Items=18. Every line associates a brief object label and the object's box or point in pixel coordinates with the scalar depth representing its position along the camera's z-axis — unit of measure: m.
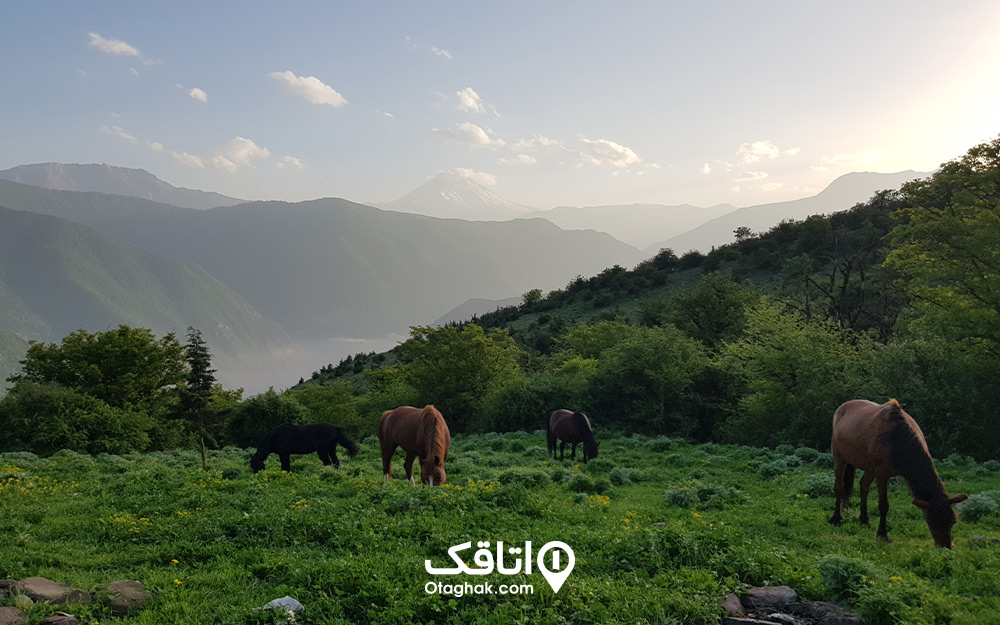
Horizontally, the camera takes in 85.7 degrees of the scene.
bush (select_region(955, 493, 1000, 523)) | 11.23
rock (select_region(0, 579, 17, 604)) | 6.79
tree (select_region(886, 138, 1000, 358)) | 20.80
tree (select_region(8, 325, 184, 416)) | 37.50
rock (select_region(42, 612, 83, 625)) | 6.18
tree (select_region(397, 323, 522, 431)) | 39.53
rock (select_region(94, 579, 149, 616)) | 6.85
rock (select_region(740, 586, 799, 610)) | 7.25
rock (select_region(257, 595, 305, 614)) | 6.65
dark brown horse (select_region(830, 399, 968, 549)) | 9.65
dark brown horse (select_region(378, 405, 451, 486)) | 14.87
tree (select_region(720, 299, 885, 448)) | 24.31
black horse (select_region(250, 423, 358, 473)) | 18.98
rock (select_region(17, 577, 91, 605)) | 6.80
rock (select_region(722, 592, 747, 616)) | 6.92
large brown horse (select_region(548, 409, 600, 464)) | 22.02
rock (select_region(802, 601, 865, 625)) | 6.77
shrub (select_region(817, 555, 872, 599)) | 7.34
